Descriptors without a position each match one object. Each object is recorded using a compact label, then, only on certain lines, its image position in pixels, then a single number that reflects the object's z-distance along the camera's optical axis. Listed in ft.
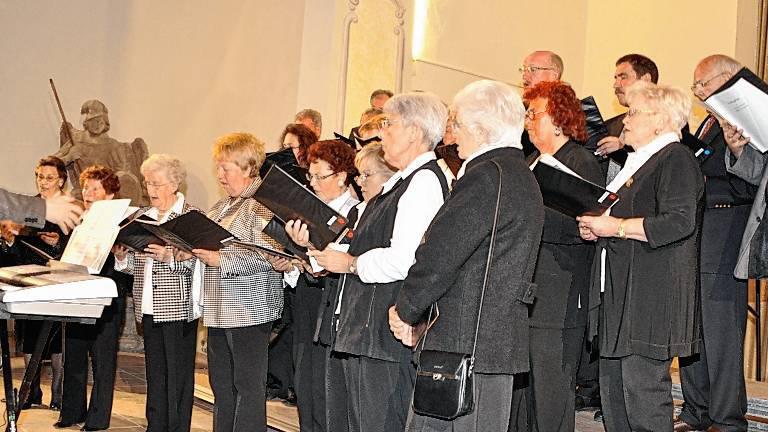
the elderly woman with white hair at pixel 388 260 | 11.44
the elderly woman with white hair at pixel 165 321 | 16.34
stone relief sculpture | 29.19
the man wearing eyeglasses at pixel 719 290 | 14.21
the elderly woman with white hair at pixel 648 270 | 11.73
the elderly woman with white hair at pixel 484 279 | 9.85
